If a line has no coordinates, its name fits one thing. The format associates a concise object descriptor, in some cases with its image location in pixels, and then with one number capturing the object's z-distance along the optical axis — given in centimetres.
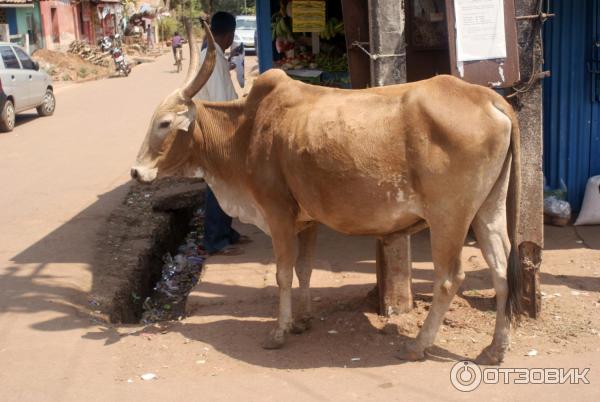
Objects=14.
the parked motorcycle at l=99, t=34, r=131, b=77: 3003
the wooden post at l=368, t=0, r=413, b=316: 516
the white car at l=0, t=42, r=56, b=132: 1645
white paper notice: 488
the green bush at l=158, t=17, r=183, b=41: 5298
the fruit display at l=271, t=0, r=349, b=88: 795
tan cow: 434
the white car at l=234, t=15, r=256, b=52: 3205
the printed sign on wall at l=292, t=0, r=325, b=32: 792
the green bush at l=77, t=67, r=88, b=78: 2914
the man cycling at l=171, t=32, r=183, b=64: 3168
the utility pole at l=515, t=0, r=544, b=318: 498
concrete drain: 673
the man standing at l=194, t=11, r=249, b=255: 698
